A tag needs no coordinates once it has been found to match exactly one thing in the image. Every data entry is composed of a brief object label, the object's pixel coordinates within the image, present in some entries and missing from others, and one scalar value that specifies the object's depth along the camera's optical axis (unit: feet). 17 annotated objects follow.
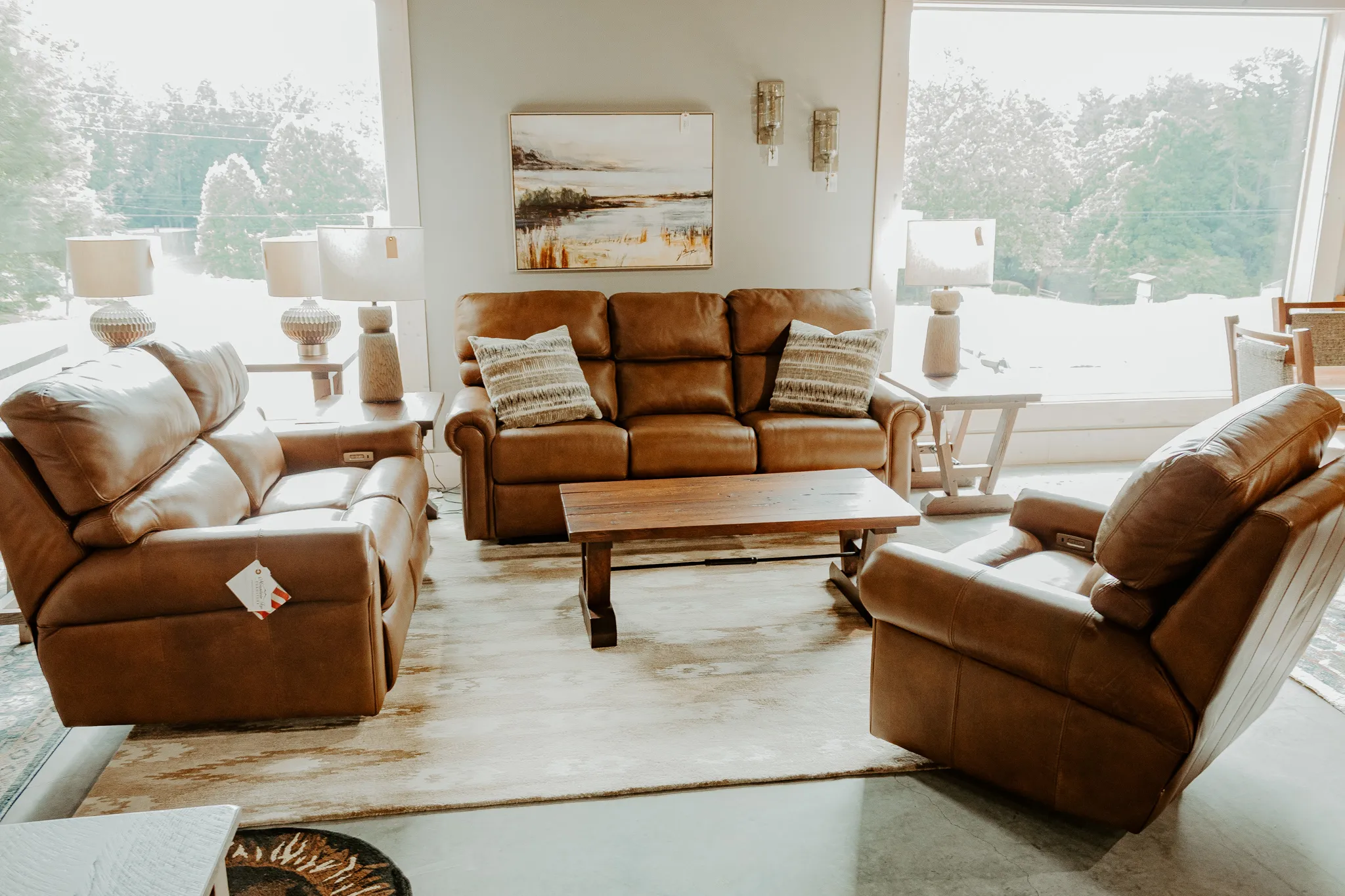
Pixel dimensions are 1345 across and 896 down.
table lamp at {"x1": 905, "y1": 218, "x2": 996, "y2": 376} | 14.57
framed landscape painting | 14.96
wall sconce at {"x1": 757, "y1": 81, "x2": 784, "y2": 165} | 15.08
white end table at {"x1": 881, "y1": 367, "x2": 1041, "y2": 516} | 13.88
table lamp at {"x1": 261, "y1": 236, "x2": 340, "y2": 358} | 13.34
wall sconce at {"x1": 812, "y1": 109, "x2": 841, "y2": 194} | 15.37
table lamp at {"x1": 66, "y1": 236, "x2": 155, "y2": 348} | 12.10
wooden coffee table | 9.56
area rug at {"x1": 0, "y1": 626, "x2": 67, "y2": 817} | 7.74
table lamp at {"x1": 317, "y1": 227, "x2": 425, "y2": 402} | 12.54
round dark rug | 6.37
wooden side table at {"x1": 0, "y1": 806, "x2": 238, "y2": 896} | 4.25
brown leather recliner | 5.65
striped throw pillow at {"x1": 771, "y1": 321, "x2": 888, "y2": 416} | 13.74
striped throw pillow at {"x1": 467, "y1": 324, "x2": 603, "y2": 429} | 13.05
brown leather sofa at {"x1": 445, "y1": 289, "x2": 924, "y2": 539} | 12.73
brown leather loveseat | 7.45
